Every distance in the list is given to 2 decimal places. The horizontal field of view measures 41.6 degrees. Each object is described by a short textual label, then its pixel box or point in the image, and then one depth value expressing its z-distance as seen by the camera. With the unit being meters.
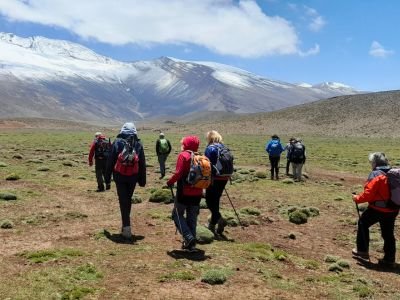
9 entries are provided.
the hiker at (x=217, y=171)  11.75
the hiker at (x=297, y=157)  24.69
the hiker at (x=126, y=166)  11.45
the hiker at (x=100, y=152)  19.22
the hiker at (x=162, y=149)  24.38
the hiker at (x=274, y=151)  24.58
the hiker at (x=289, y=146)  25.22
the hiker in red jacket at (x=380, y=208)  10.50
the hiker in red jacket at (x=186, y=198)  10.27
